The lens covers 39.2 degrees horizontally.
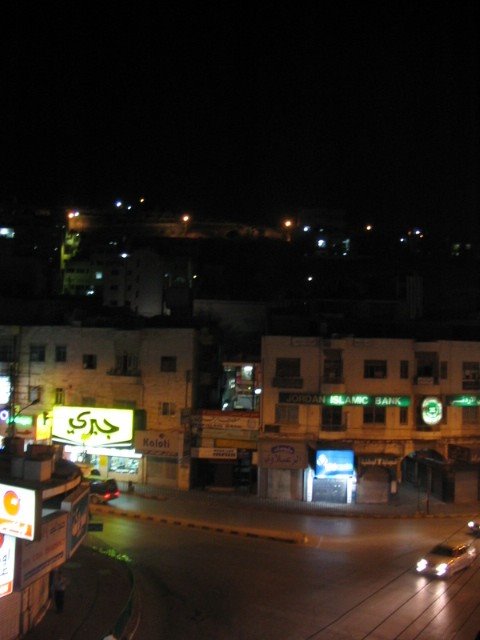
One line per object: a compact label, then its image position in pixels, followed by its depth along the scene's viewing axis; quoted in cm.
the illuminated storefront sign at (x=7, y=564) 1505
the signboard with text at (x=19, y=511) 1465
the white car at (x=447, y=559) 2358
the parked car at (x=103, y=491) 3359
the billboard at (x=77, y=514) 1731
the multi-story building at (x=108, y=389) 3812
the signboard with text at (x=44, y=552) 1524
